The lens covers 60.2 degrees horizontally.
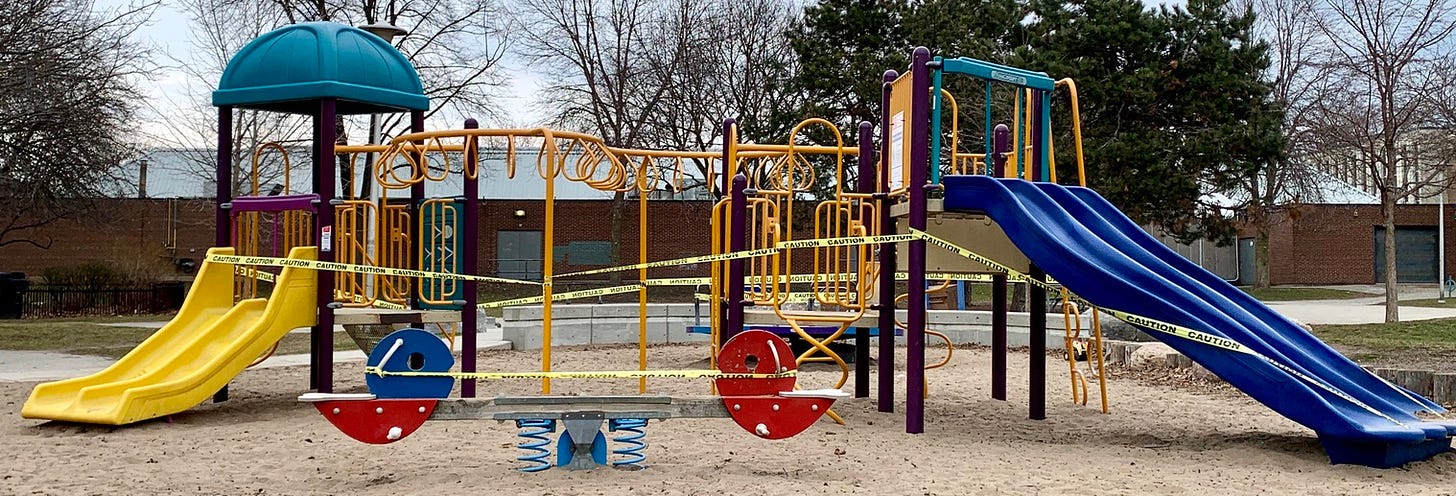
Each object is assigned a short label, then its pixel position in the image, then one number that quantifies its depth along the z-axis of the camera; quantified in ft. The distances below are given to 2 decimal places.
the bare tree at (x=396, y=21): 93.91
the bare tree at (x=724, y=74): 107.45
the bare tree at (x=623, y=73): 109.81
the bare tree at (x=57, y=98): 48.88
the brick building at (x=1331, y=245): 149.18
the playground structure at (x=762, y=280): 22.36
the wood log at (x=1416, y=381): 32.99
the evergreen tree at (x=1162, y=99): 83.71
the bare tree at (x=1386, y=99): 67.36
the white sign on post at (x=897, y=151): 29.19
